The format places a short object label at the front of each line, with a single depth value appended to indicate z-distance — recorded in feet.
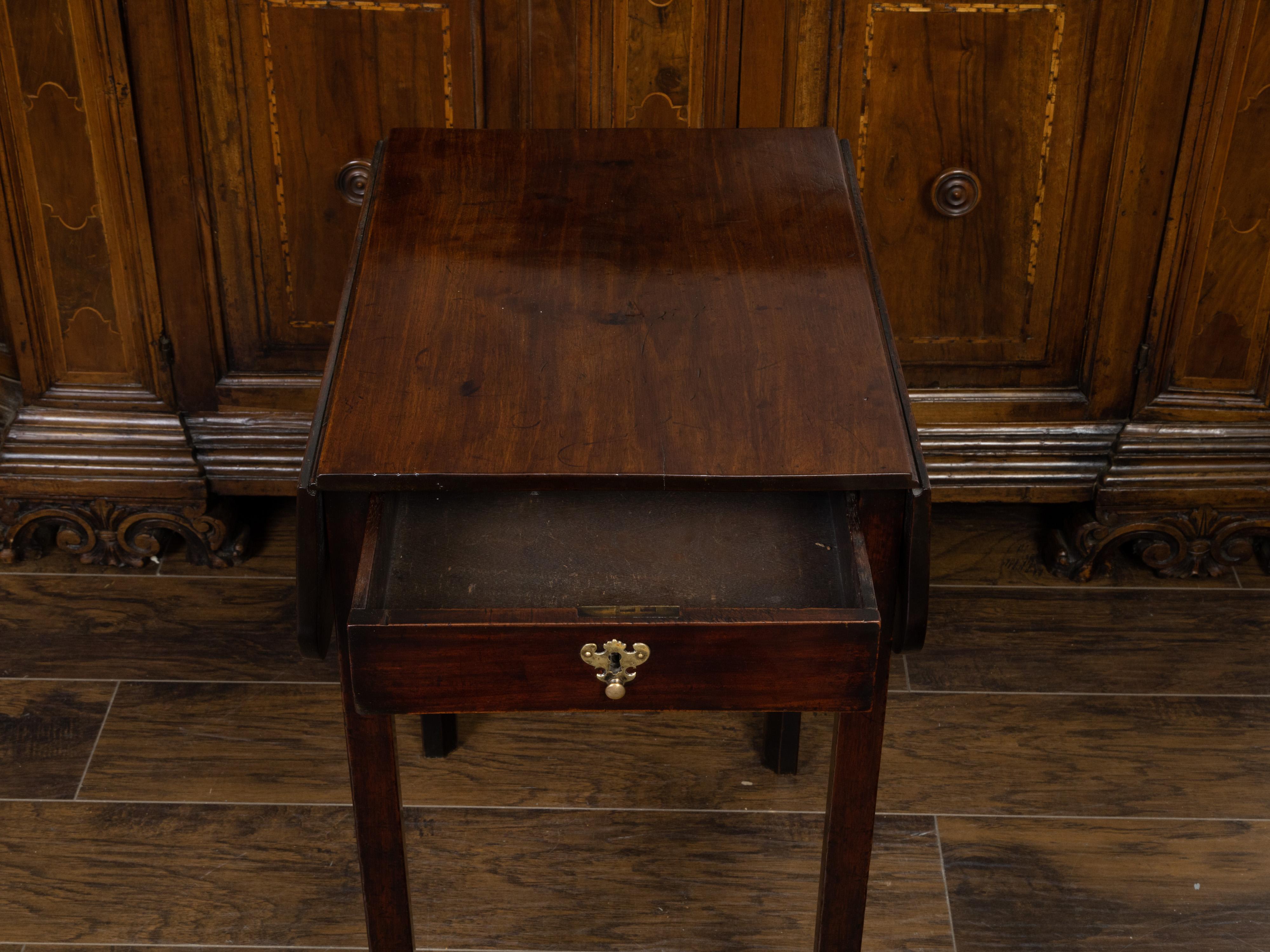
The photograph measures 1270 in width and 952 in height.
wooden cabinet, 6.75
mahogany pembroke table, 4.01
